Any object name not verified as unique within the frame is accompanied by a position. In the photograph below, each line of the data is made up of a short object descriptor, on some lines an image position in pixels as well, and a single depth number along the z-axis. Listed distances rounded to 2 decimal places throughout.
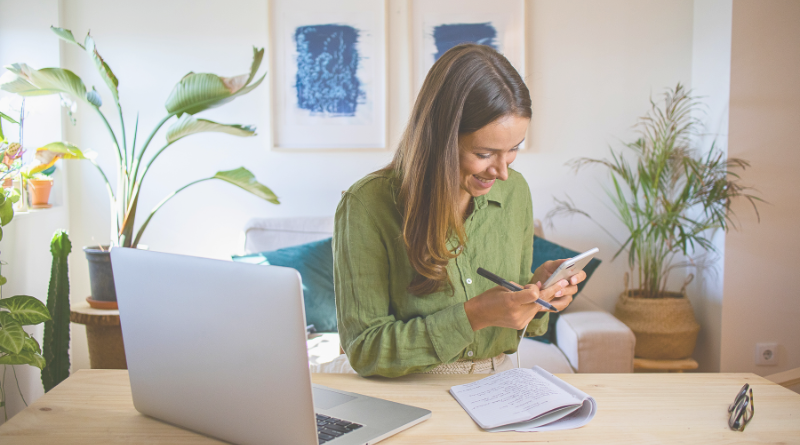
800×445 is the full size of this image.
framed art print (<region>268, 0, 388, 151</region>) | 3.03
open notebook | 0.97
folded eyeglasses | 0.95
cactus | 2.29
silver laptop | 0.78
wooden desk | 0.93
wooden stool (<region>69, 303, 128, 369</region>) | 2.44
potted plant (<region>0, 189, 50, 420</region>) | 1.62
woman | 1.18
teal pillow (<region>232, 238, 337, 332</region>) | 2.59
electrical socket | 2.87
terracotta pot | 2.67
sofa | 2.32
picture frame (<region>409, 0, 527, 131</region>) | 3.05
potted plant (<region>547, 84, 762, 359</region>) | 2.75
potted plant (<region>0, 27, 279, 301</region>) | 2.34
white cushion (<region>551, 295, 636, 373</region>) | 2.32
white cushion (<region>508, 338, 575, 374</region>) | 2.32
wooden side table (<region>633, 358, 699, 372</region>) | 2.76
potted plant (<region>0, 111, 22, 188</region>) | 1.82
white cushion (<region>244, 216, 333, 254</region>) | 2.81
